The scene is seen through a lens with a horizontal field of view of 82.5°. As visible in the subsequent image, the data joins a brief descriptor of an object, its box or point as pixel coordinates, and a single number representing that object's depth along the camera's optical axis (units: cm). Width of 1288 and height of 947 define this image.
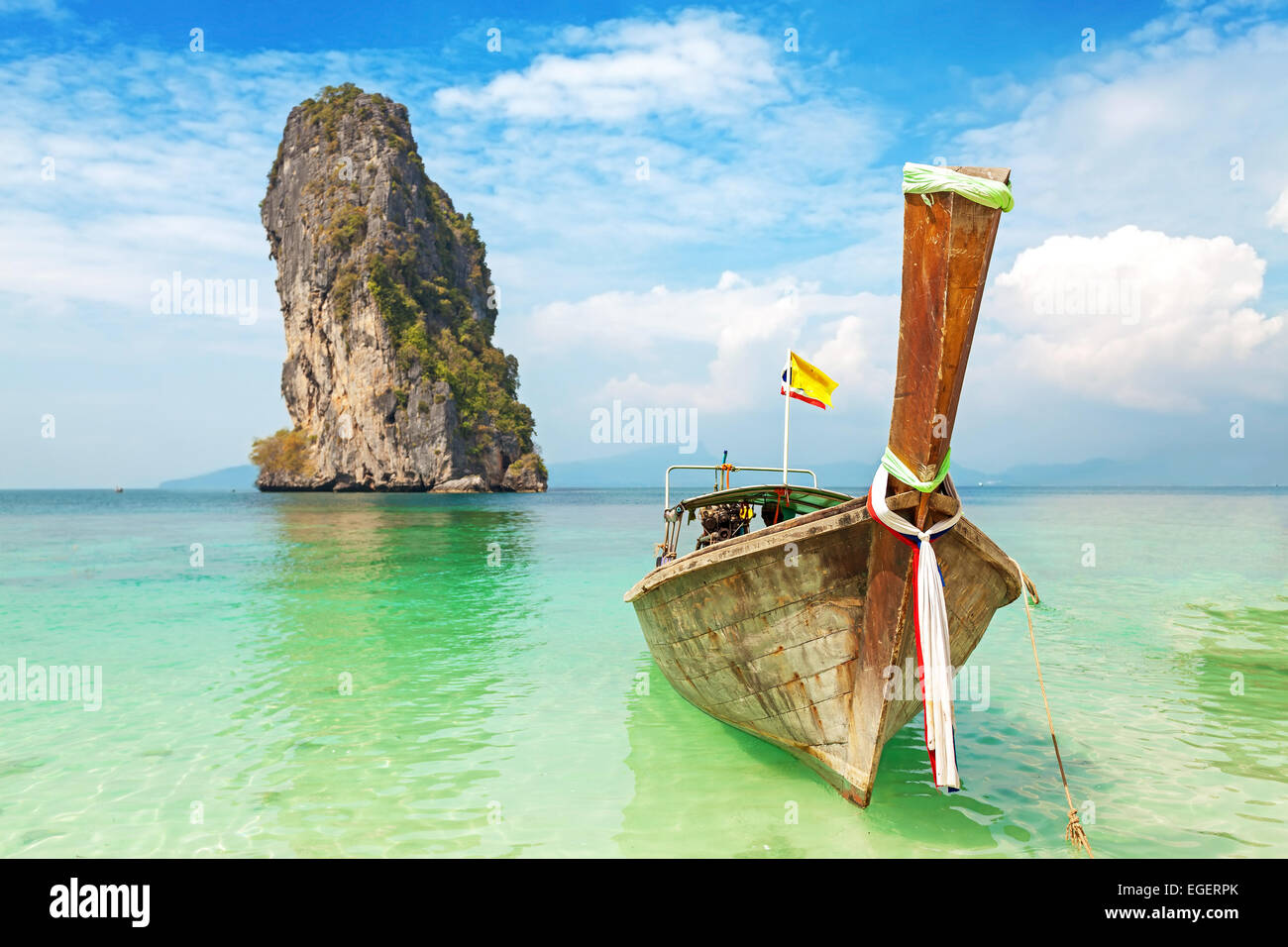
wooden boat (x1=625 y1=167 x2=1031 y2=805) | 406
